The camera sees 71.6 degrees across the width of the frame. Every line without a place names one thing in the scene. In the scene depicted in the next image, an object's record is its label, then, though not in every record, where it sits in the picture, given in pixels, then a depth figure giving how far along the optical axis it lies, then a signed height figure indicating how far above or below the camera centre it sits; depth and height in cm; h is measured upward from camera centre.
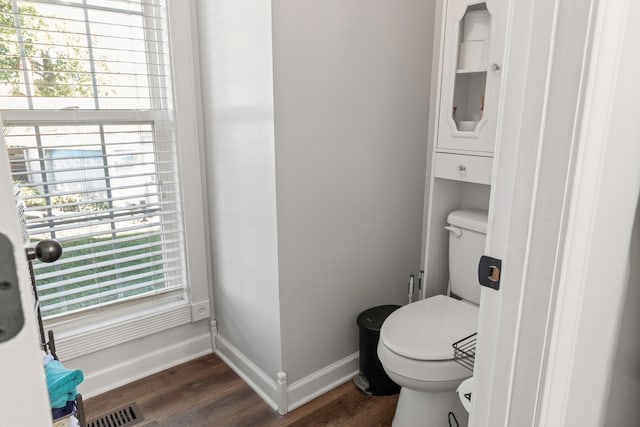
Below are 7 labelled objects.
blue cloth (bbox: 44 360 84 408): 85 -50
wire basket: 152 -78
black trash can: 196 -105
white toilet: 155 -78
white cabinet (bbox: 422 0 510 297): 171 +5
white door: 33 -19
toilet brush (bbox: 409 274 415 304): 218 -79
